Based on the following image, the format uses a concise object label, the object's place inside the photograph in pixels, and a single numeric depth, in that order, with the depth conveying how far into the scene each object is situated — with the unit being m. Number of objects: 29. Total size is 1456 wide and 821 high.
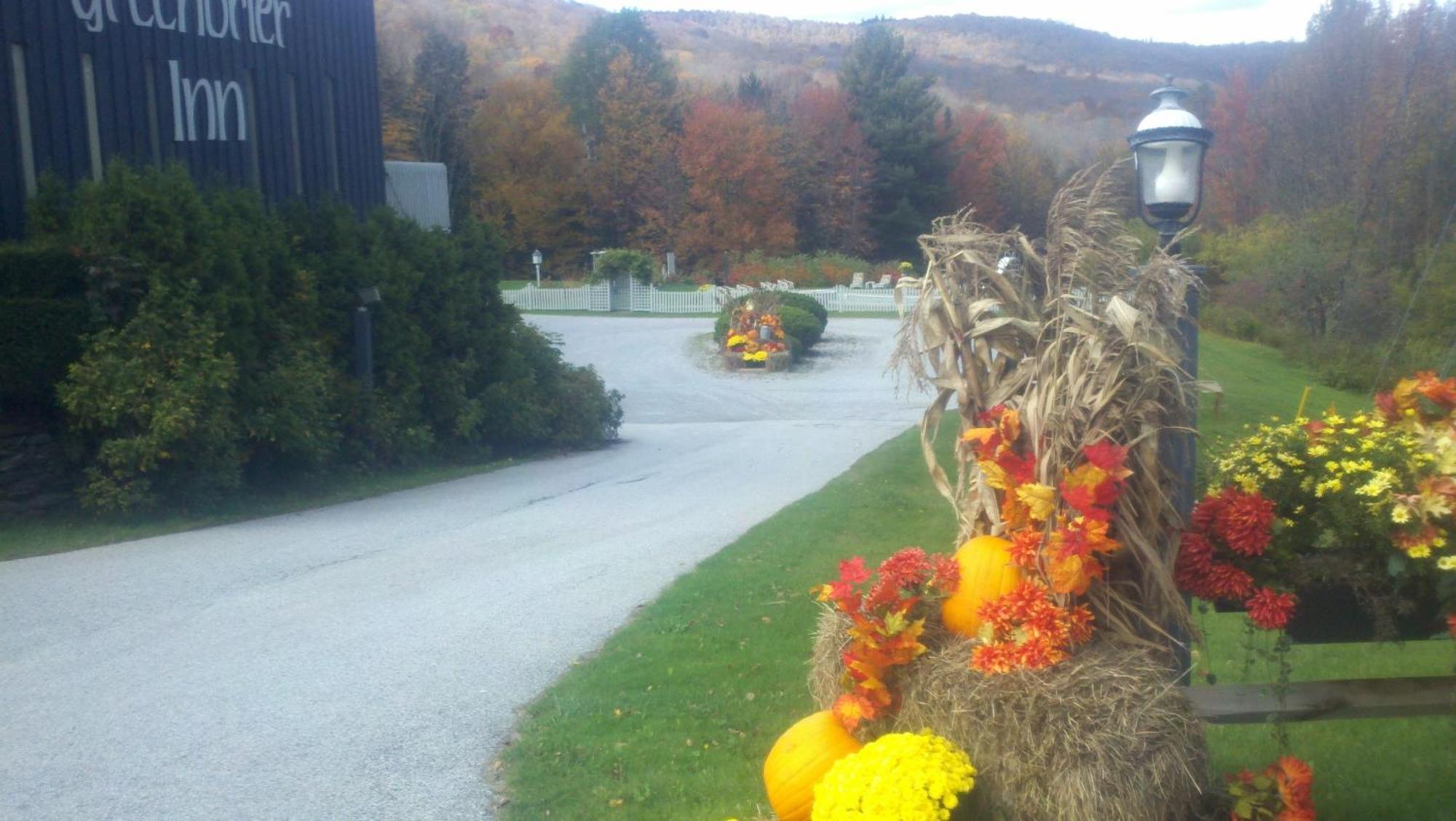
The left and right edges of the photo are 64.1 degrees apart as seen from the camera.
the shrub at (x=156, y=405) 11.30
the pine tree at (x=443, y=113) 55.34
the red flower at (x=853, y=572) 4.09
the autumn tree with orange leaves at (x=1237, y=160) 37.09
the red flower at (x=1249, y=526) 4.06
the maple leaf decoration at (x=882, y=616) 3.83
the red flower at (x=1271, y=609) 4.02
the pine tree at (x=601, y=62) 65.62
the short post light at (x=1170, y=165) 4.73
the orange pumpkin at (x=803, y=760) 4.01
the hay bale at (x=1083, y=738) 3.44
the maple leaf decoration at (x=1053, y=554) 3.56
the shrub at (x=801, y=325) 32.94
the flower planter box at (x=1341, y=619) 4.21
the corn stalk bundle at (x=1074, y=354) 3.76
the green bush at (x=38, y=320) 11.05
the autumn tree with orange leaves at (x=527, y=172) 56.91
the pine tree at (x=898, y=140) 55.47
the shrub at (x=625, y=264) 45.62
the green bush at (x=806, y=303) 35.03
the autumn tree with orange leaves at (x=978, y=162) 53.81
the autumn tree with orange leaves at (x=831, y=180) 56.28
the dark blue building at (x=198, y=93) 12.21
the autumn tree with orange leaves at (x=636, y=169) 58.62
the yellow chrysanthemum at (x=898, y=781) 3.40
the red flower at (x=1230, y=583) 4.02
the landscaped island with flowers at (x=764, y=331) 31.52
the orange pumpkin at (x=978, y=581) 3.89
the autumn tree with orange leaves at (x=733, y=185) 54.91
